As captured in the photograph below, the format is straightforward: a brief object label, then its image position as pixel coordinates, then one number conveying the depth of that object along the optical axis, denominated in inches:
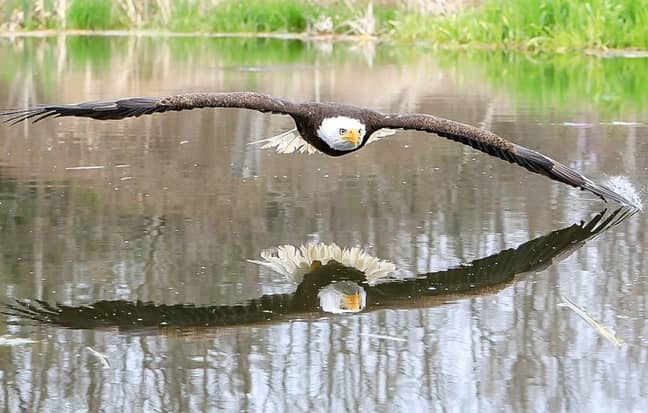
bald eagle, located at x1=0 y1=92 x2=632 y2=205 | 542.3
